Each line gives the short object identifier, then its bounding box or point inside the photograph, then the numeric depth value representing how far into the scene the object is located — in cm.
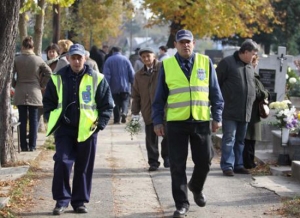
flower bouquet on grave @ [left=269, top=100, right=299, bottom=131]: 1191
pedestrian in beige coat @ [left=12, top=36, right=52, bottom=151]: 1343
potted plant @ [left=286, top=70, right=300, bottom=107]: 2111
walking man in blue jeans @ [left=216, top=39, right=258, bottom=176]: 1131
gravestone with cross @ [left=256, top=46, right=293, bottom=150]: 2007
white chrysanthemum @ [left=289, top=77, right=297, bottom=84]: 2216
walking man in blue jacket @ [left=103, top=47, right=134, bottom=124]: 1969
